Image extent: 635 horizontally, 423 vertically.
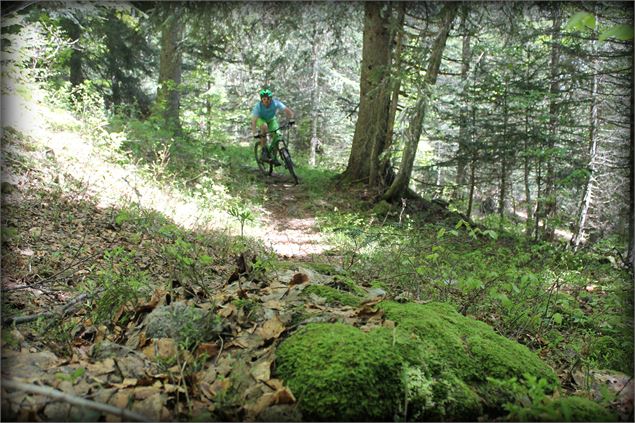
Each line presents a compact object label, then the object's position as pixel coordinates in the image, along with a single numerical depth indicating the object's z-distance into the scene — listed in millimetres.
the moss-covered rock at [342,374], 1918
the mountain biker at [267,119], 11219
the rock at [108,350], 2408
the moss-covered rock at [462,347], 2332
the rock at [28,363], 2133
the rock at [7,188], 5548
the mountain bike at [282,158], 12078
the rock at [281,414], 1889
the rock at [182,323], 2436
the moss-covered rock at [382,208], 10195
